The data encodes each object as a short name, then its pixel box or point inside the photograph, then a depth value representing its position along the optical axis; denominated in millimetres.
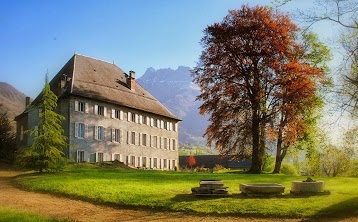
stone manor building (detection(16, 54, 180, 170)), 44906
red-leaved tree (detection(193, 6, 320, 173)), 34094
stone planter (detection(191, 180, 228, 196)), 17594
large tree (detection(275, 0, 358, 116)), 16972
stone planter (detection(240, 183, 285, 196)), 17500
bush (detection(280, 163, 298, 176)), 56834
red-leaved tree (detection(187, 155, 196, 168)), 85862
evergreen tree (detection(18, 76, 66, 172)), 27391
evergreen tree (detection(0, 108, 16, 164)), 43584
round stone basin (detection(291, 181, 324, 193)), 18094
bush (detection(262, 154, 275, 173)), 55422
